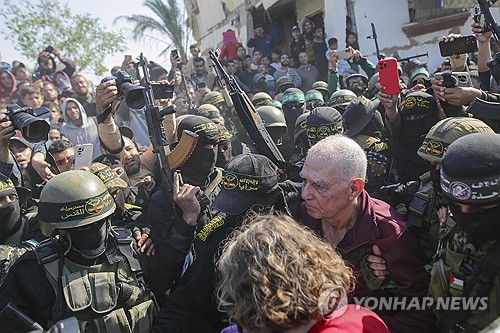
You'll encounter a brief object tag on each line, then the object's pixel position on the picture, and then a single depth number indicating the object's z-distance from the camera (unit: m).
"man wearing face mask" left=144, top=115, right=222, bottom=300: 2.97
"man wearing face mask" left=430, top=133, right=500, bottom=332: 1.97
